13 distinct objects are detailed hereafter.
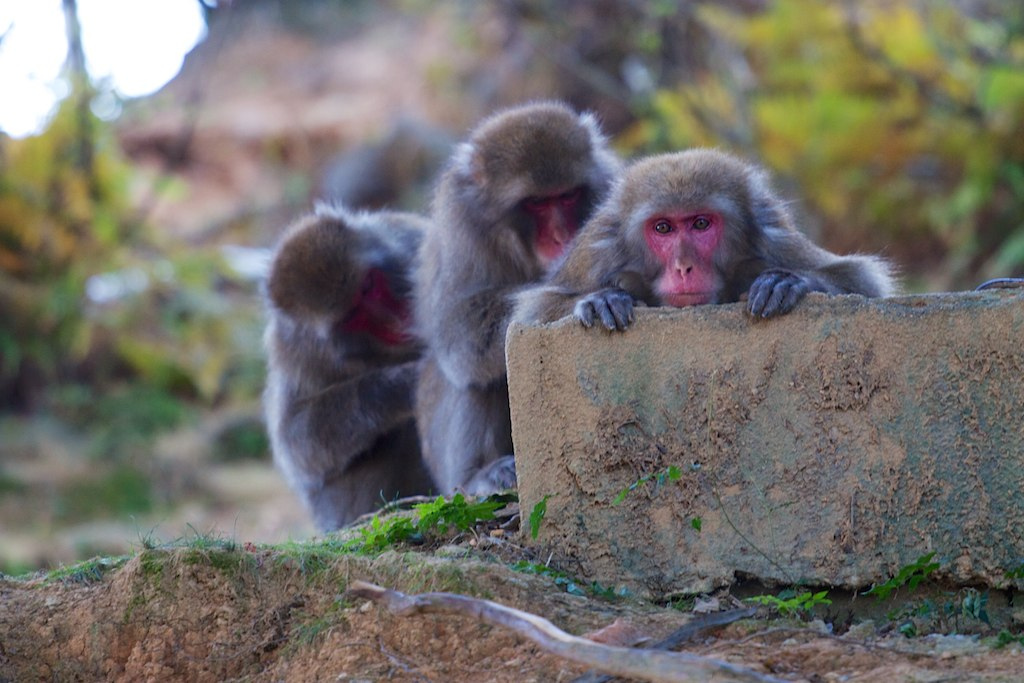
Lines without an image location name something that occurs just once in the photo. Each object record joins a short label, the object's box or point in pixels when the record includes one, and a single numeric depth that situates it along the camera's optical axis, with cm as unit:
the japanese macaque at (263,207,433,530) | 1319
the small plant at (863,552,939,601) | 731
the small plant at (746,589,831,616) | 726
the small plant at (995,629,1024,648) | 682
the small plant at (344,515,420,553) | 851
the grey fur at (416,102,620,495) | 1111
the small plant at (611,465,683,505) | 769
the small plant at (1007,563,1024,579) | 728
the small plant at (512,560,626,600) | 769
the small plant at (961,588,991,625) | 729
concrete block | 739
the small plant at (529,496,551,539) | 797
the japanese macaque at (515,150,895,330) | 858
